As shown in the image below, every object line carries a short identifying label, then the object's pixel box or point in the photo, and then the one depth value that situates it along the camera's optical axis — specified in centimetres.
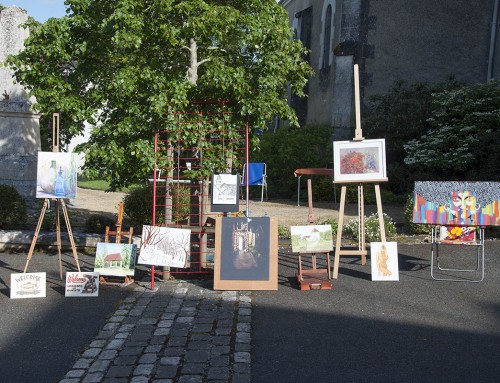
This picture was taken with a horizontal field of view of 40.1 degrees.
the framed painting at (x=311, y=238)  865
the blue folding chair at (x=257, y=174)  1767
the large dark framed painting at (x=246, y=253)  816
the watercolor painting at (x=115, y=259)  832
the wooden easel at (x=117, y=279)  841
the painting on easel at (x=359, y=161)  912
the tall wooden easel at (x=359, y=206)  907
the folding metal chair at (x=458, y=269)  896
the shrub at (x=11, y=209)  1148
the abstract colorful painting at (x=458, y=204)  897
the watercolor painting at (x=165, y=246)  824
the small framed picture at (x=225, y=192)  849
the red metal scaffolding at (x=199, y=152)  875
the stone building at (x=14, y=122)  1259
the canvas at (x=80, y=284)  779
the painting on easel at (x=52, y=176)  845
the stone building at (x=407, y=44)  2031
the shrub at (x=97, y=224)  1148
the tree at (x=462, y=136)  1548
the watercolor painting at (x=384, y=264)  879
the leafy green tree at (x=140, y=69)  852
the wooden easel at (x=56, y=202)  834
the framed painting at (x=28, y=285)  770
